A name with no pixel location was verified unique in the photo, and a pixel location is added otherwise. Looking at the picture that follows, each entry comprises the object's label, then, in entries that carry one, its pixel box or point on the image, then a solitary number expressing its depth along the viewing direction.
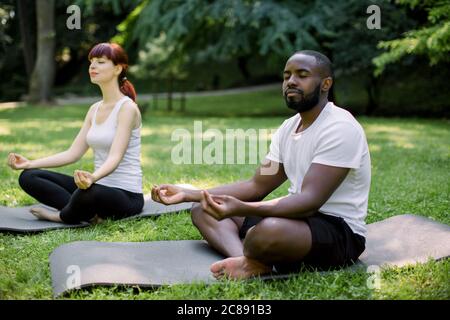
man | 2.88
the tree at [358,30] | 13.80
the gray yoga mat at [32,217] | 4.19
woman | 4.32
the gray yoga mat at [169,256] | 3.00
